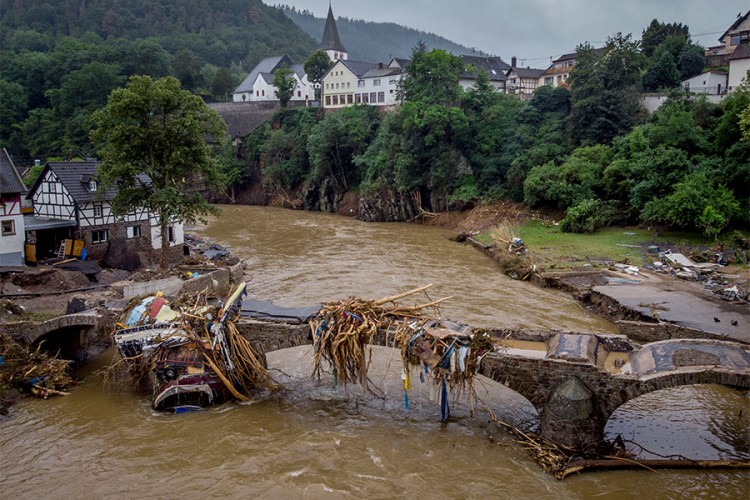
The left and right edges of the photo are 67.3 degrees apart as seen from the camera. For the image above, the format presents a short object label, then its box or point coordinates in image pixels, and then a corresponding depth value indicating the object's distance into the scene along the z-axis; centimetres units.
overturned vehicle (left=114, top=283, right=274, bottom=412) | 1616
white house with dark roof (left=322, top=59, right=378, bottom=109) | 7500
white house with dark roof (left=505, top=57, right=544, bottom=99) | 7700
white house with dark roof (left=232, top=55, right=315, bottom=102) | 9131
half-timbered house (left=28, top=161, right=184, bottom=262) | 3077
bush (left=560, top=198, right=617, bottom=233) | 3819
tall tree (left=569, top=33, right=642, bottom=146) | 4556
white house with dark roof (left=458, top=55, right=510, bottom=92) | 6781
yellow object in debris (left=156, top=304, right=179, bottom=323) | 1713
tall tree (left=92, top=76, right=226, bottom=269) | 2762
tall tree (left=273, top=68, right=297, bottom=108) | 7704
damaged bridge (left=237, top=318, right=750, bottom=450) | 1327
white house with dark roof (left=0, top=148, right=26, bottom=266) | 2786
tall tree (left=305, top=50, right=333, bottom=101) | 8194
